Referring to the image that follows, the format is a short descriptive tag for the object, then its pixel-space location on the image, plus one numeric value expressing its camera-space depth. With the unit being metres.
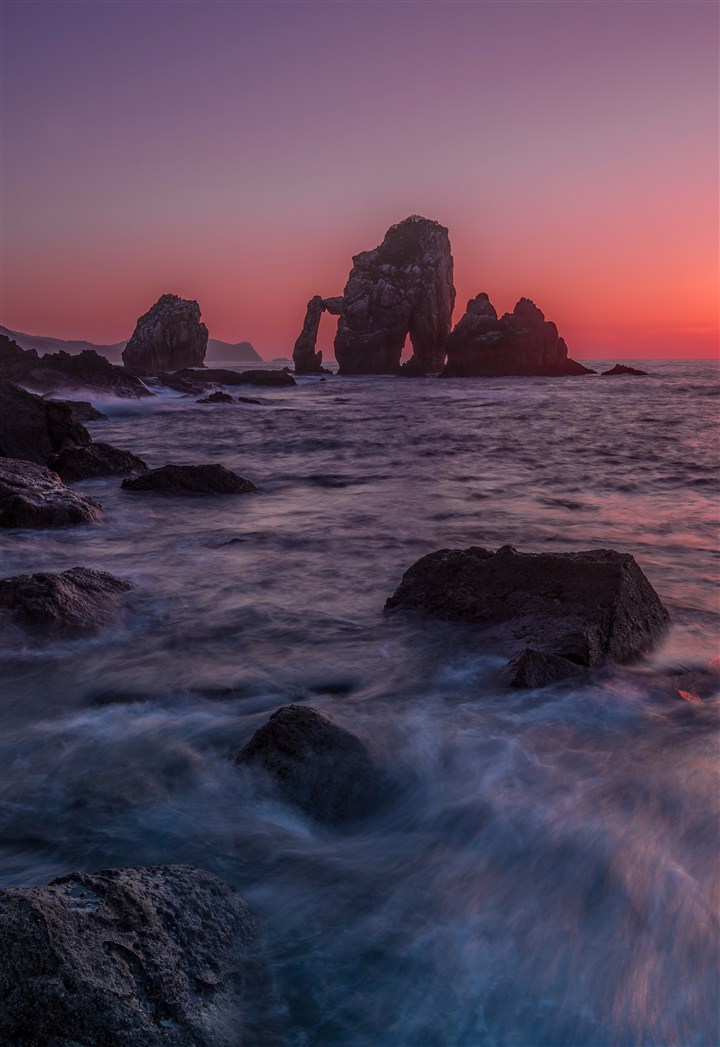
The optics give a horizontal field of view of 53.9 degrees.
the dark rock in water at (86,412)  21.68
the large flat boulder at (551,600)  3.93
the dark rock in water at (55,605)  4.35
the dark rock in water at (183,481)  9.16
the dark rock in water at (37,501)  7.07
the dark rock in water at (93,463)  10.02
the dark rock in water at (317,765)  2.74
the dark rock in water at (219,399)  30.73
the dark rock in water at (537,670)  3.67
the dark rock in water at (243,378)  46.56
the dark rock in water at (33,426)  9.56
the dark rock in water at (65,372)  27.06
